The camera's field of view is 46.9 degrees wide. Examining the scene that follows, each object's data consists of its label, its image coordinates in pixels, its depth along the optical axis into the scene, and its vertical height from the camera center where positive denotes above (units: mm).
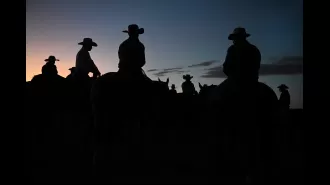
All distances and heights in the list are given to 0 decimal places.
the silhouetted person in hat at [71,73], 9598 +502
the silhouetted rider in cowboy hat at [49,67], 9430 +627
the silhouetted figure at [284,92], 17689 -8
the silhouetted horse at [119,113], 7145 -400
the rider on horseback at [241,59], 7215 +639
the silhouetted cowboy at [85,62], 9516 +766
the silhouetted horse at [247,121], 6910 -544
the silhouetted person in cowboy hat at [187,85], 16436 +307
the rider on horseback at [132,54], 7676 +793
